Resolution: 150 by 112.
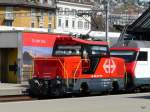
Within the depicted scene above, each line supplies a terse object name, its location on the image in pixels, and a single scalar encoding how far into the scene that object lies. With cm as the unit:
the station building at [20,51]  4044
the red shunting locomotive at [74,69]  2625
